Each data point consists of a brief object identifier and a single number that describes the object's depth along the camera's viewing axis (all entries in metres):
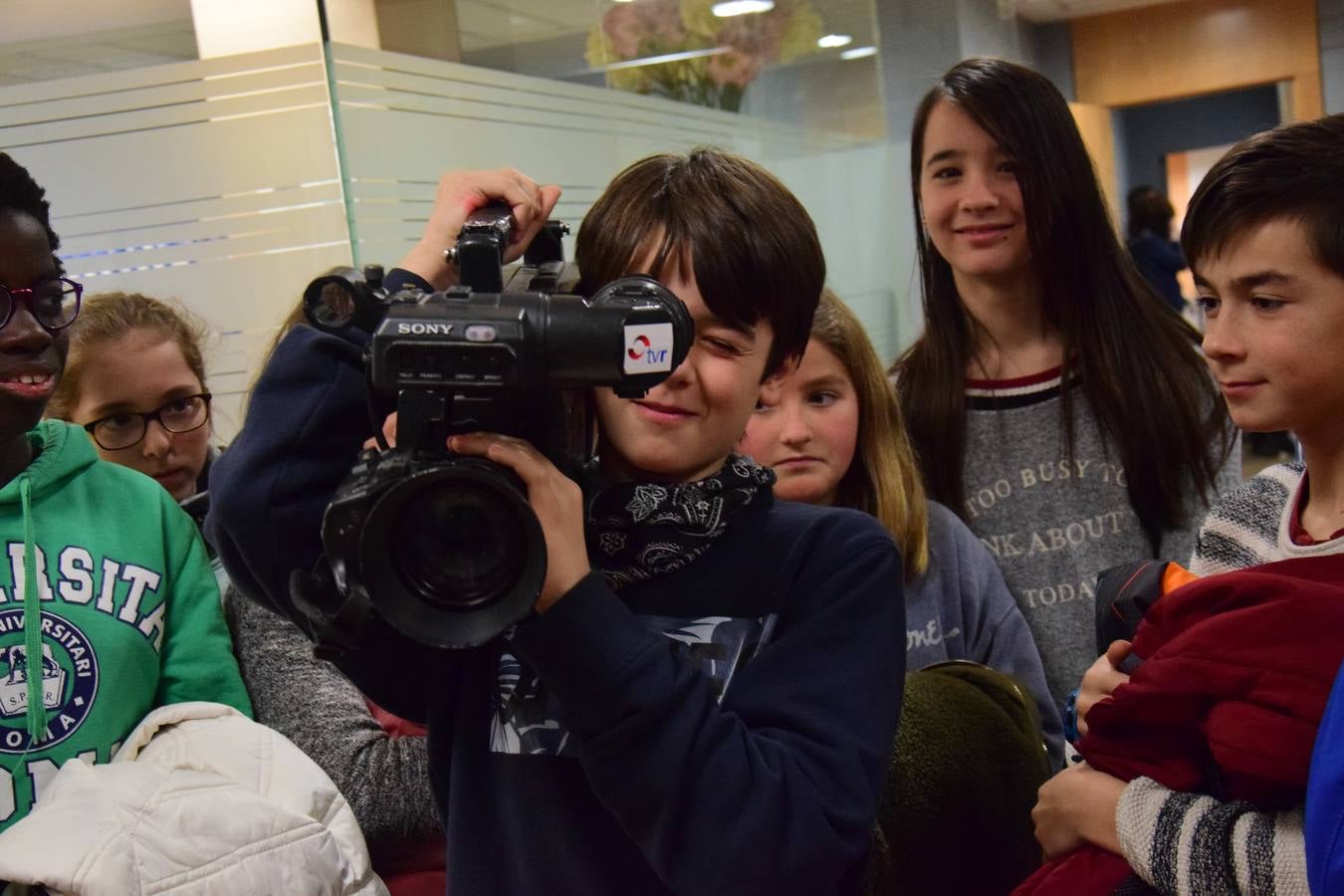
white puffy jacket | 1.13
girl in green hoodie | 1.31
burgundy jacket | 0.96
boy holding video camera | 0.91
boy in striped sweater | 1.14
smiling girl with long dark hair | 1.79
